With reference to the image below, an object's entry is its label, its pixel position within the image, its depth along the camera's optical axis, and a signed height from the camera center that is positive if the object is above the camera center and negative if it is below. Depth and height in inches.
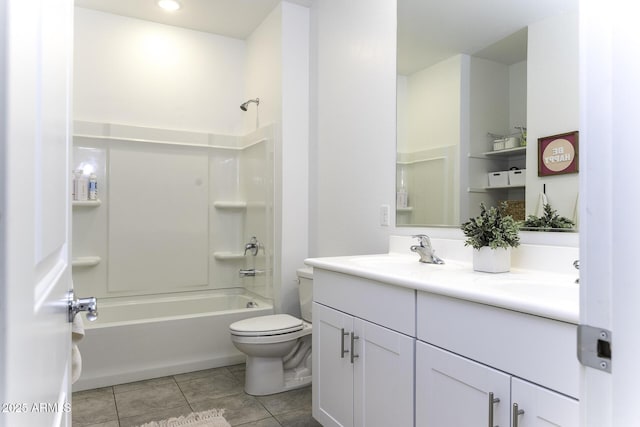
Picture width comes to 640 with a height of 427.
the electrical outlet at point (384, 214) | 91.4 +0.1
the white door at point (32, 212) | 11.9 +0.0
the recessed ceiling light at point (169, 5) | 120.4 +64.2
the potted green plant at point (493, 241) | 61.0 -3.9
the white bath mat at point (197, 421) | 82.1 -43.3
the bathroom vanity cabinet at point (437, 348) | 38.8 -16.5
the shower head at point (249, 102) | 134.9 +38.2
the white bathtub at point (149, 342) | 101.0 -34.6
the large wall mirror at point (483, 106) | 60.2 +19.5
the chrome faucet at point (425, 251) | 73.9 -6.7
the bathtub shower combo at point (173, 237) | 112.9 -8.0
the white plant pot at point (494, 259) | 61.0 -6.8
